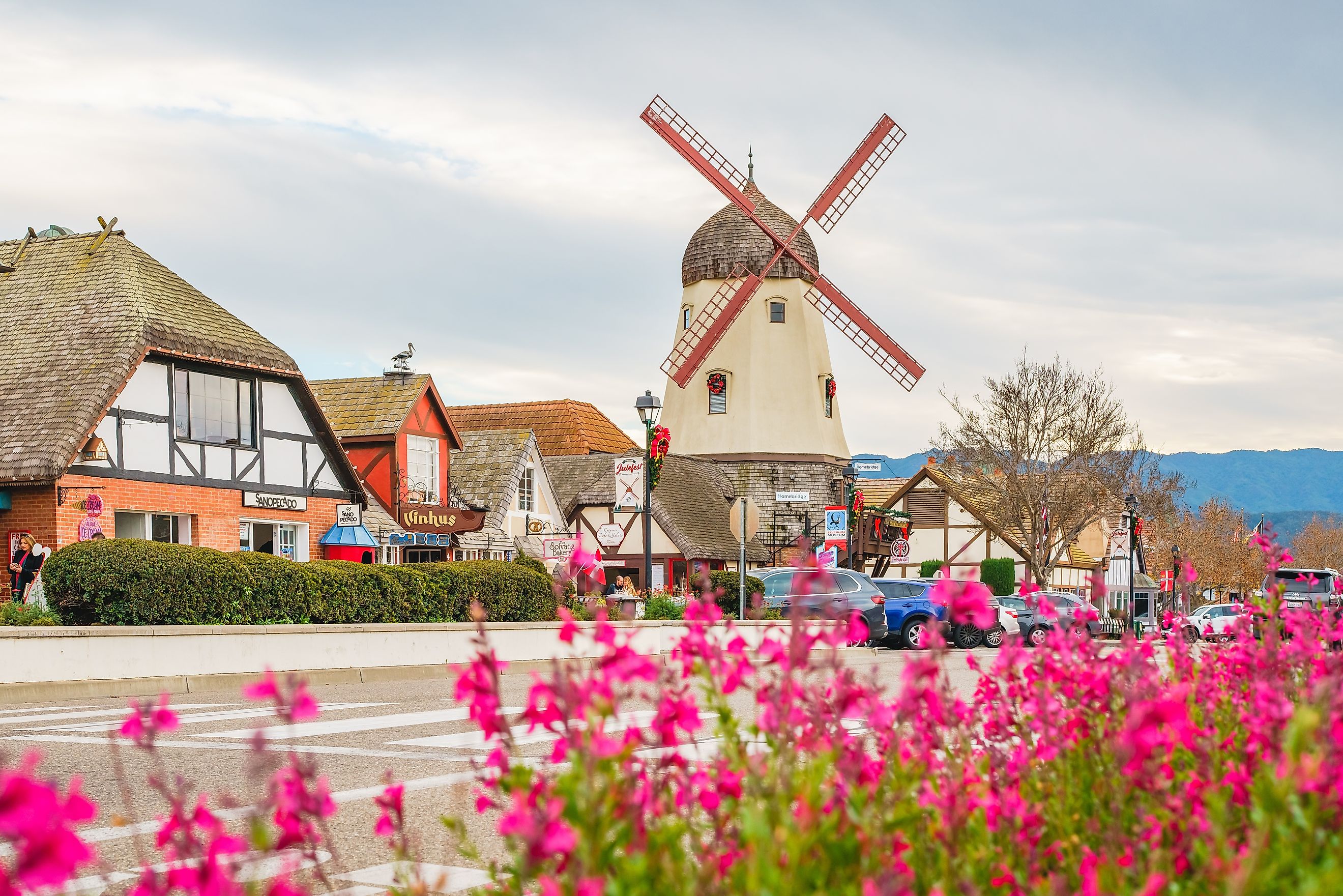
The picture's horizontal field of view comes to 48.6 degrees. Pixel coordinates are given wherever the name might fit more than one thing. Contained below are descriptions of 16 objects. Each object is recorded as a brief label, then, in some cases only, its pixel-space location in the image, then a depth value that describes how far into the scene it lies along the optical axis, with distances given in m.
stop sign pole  27.34
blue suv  33.41
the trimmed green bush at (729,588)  32.50
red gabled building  37.25
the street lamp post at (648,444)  26.69
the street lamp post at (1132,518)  36.76
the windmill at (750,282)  55.41
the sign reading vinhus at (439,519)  36.91
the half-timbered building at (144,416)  26.17
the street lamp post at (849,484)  44.11
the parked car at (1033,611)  34.94
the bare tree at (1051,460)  51.50
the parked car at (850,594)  31.67
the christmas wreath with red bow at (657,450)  28.73
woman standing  24.27
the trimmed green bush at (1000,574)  55.25
